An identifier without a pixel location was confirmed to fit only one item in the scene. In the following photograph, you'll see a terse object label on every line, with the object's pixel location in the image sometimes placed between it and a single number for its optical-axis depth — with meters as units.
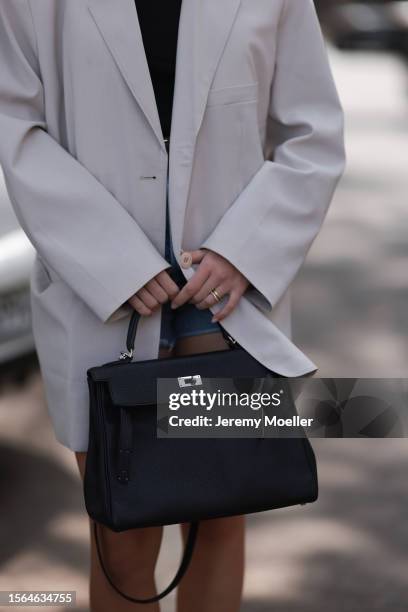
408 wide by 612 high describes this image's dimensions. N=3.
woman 3.97
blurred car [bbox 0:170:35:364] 6.93
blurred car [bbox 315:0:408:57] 30.26
